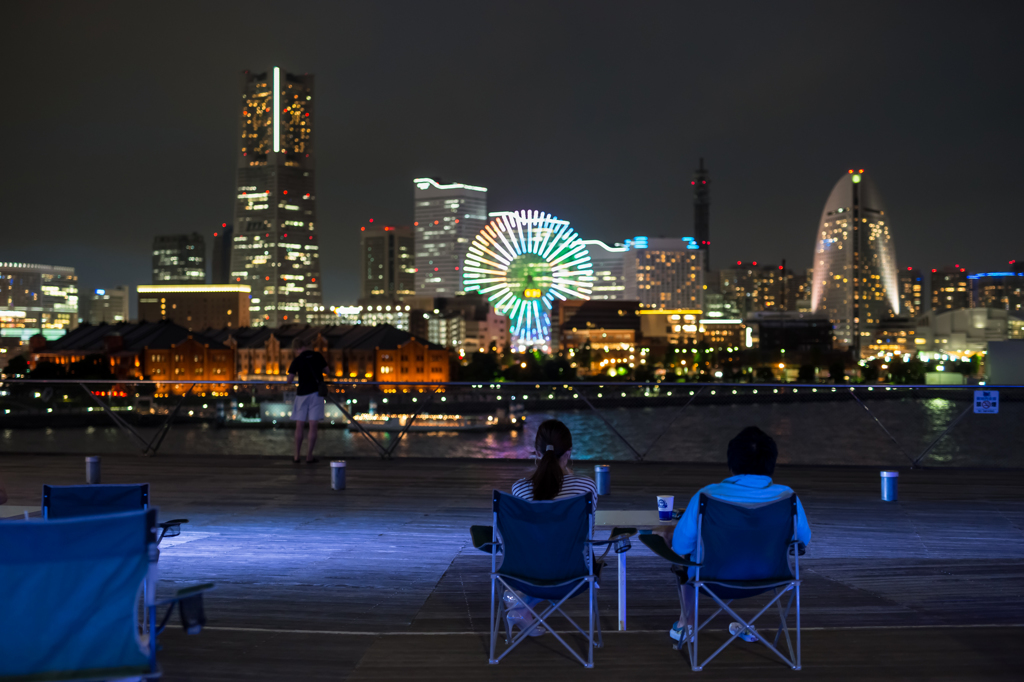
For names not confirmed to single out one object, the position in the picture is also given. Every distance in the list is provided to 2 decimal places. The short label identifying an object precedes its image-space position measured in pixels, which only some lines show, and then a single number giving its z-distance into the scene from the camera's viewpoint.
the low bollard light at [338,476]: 8.83
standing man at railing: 10.44
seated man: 3.89
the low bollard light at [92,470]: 9.16
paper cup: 4.76
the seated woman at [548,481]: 4.14
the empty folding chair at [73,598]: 2.59
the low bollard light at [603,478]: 8.36
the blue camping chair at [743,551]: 3.74
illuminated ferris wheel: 84.12
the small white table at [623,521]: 4.32
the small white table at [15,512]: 4.70
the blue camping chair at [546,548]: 3.76
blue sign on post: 10.77
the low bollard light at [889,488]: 8.23
